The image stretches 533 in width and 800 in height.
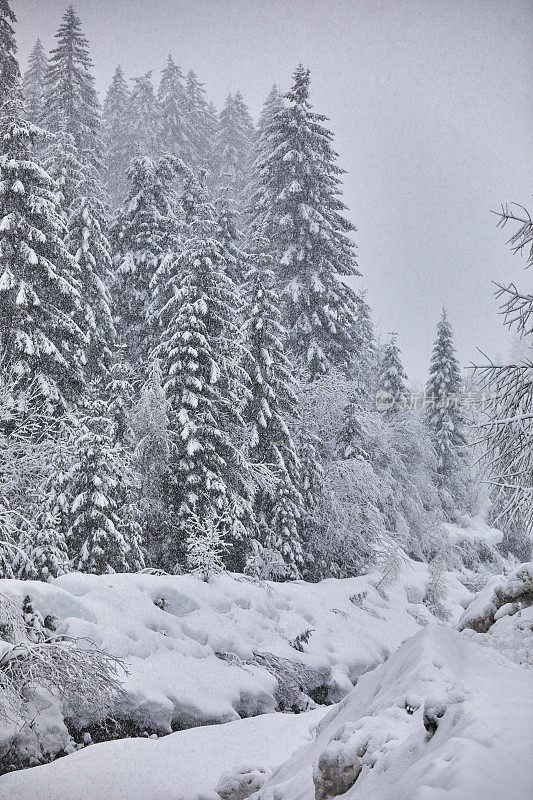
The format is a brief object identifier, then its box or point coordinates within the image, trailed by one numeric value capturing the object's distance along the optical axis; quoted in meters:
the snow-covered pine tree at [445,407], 29.95
